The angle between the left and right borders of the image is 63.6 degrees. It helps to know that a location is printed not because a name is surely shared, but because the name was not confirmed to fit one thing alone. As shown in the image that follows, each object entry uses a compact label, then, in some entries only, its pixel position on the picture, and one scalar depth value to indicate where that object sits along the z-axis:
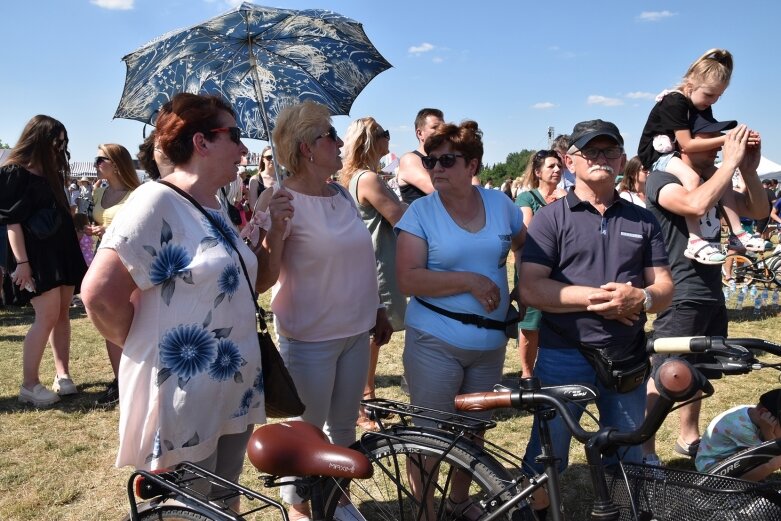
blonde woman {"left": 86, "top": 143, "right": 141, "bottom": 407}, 5.00
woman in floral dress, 2.03
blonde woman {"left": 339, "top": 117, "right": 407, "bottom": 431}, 4.08
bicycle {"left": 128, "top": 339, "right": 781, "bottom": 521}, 1.68
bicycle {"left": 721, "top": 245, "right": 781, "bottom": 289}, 9.82
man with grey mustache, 2.62
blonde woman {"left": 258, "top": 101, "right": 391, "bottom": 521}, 2.86
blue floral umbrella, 3.11
